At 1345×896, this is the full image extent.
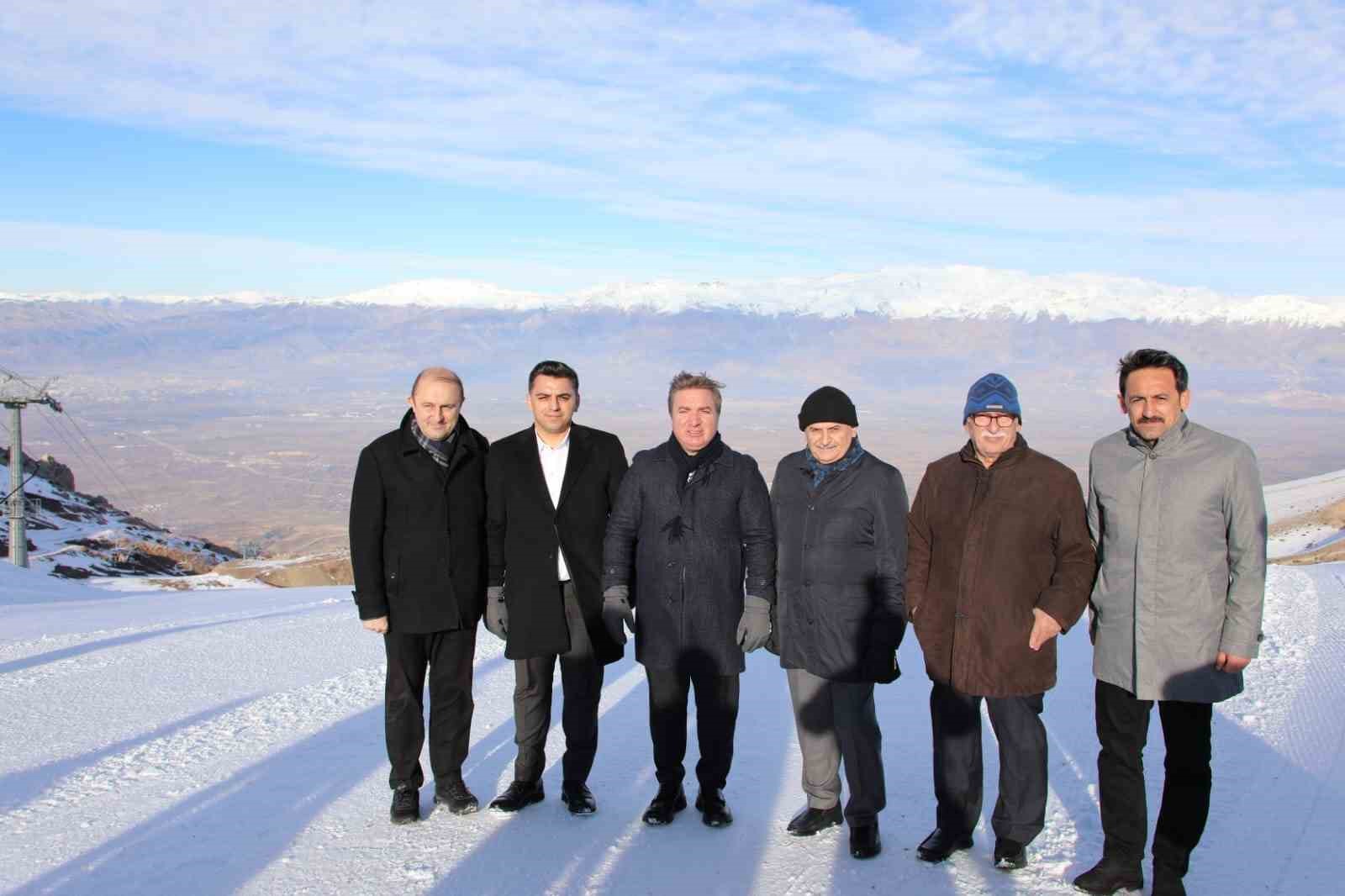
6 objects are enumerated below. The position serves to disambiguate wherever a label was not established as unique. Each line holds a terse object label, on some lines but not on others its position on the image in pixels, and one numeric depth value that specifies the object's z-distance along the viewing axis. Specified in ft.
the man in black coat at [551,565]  13.94
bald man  13.80
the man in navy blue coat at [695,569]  13.43
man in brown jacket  11.92
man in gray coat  11.19
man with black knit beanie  12.73
